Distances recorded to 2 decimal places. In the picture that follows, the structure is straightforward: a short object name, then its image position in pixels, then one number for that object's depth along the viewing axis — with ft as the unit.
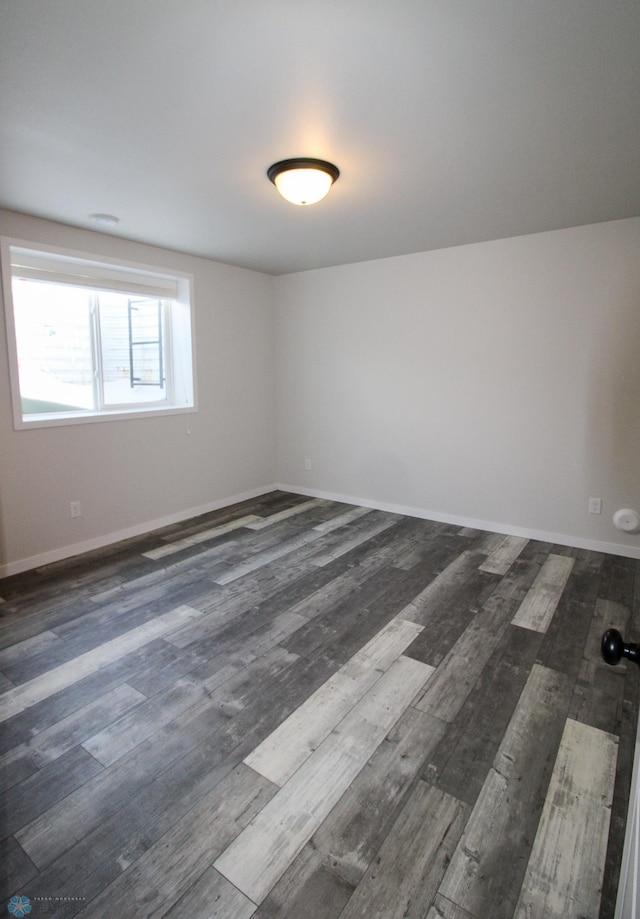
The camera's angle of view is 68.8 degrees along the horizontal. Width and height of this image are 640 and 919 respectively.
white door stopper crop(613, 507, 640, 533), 10.97
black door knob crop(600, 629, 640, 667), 2.54
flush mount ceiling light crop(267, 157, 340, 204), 7.38
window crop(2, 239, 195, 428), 10.69
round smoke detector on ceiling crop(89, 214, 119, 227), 9.98
